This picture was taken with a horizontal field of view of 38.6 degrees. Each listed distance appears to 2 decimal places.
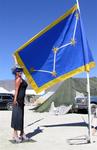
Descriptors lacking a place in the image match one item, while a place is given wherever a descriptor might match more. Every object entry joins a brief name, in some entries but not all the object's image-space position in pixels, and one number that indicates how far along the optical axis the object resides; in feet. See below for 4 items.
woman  12.62
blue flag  13.55
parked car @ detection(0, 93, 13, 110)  37.58
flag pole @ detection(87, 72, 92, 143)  12.53
